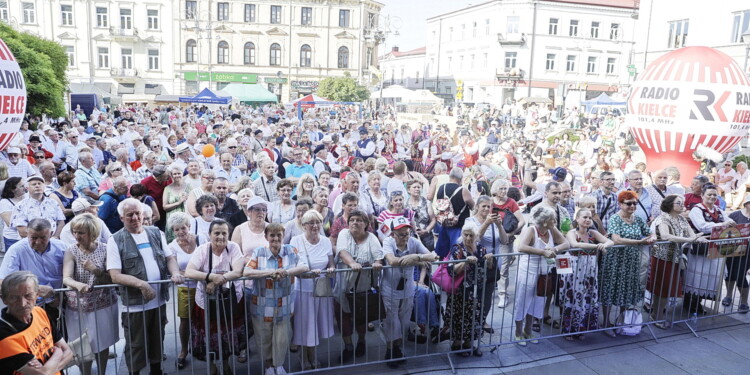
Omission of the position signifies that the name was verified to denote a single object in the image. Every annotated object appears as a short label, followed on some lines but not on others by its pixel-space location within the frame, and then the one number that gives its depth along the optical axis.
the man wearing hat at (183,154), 9.38
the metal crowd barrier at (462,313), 5.01
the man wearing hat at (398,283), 5.26
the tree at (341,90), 45.78
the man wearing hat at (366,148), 13.30
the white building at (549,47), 48.38
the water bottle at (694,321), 6.47
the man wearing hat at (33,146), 10.15
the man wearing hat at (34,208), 5.93
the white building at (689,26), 26.11
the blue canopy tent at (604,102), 30.55
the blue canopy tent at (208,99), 24.25
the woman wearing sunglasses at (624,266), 6.10
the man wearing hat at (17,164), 8.72
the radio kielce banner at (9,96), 5.43
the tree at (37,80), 12.53
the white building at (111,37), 47.53
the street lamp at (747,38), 12.52
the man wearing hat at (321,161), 10.14
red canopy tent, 27.98
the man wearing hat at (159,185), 7.32
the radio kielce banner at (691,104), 9.73
